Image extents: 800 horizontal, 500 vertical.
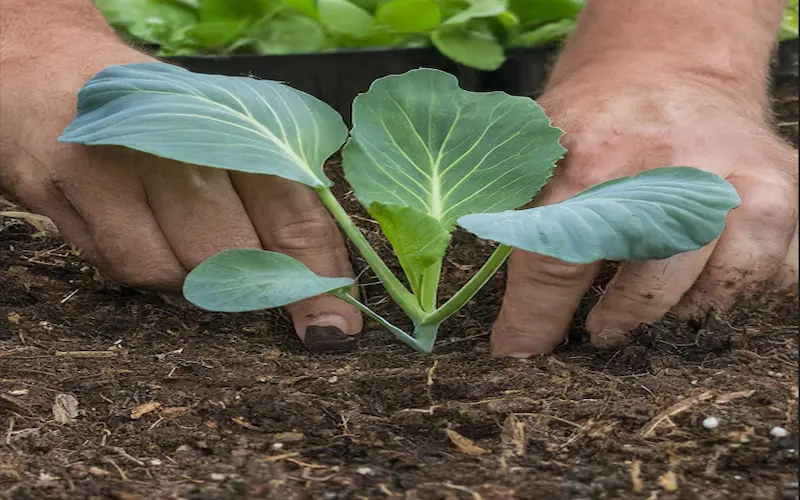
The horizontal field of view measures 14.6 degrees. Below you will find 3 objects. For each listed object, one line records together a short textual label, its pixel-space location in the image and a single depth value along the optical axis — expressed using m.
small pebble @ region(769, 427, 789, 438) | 0.72
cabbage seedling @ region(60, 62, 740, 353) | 0.74
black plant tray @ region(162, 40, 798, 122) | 0.94
